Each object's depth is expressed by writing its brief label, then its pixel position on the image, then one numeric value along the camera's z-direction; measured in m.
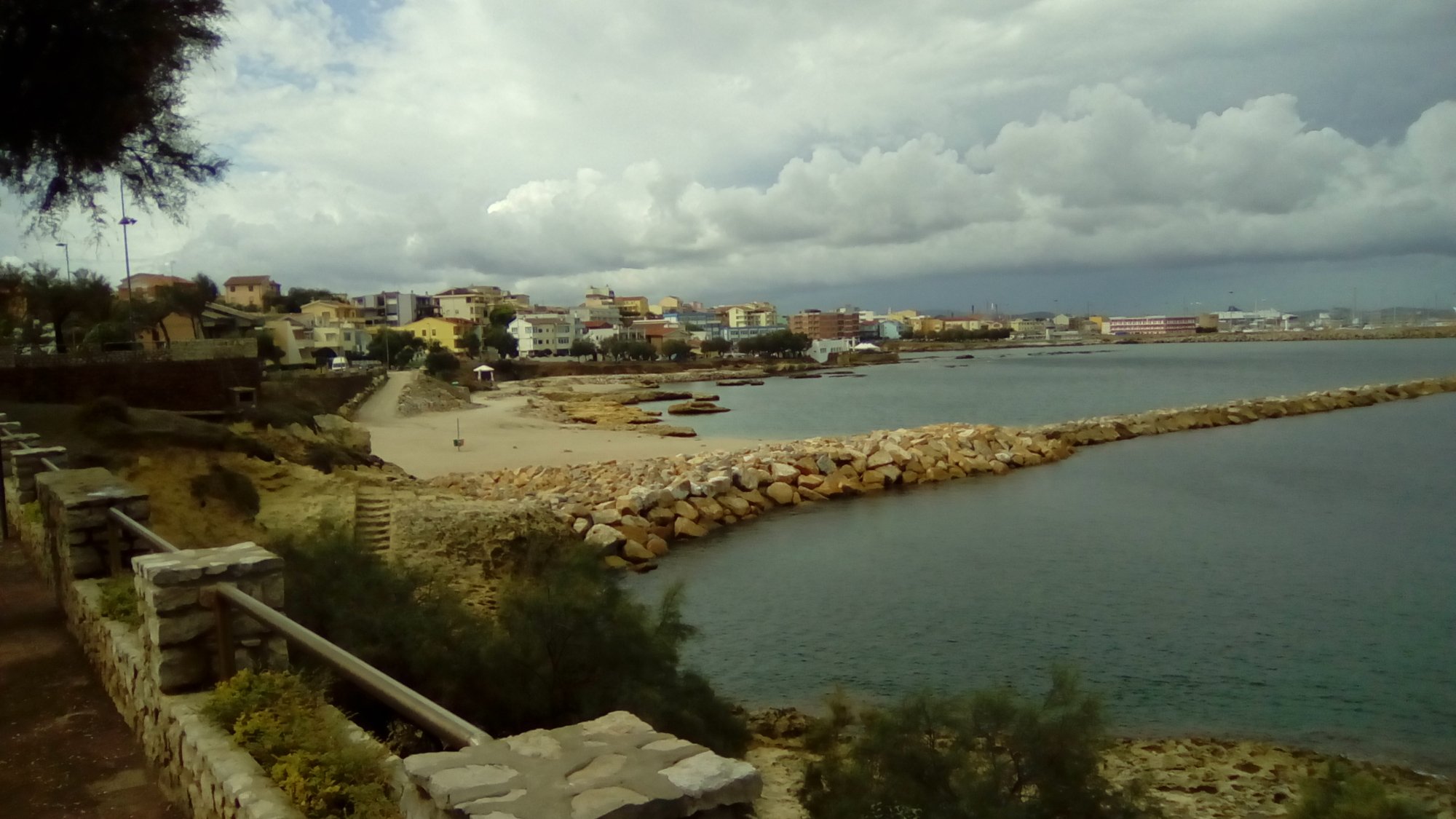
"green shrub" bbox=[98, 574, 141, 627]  5.89
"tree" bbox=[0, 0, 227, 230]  10.95
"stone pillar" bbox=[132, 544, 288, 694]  4.57
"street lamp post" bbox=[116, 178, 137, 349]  35.28
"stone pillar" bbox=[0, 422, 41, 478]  11.92
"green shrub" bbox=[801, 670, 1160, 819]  7.14
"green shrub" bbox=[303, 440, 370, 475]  21.31
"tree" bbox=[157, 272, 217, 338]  44.16
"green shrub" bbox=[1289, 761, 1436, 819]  6.61
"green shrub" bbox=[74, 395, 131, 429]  16.91
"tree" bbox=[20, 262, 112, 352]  34.34
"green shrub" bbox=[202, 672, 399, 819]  3.67
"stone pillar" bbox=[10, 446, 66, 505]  10.32
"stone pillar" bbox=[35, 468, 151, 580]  6.94
